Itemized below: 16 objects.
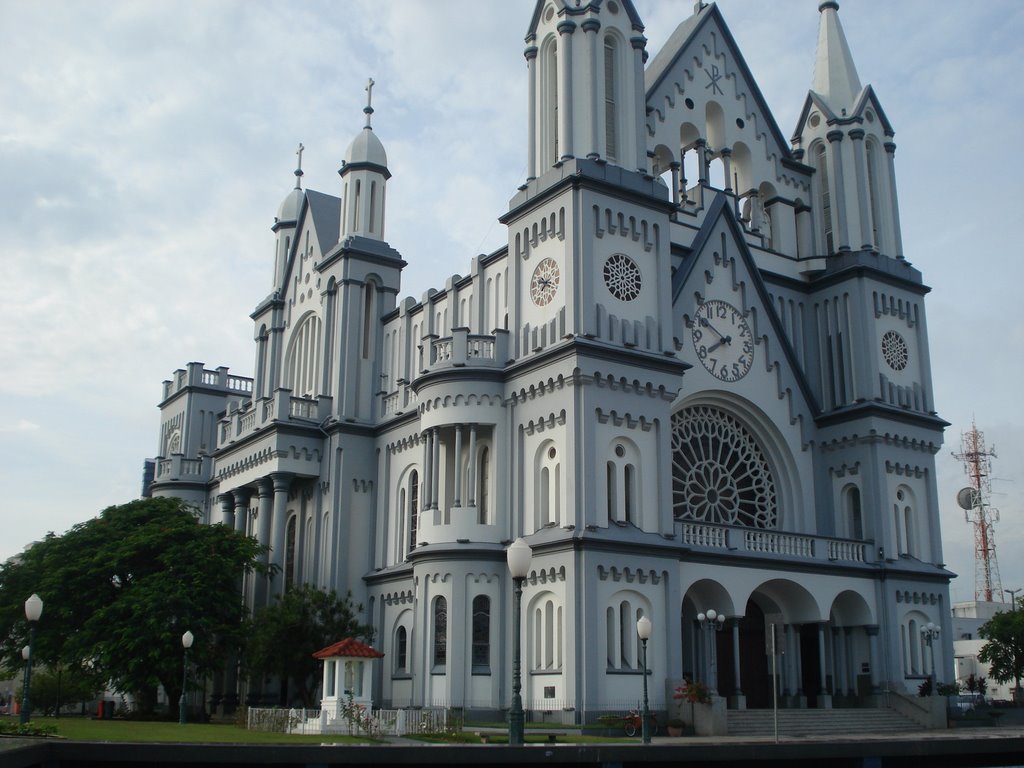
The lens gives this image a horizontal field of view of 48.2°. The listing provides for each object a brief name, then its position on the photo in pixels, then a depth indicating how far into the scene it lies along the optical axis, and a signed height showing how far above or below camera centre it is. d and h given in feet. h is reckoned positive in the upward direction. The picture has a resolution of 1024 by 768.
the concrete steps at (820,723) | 120.47 -5.90
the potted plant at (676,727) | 115.65 -5.89
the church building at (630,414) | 127.54 +31.85
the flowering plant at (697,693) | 116.16 -2.55
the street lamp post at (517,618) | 74.69 +3.03
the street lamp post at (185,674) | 135.74 -1.08
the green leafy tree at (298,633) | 144.15 +4.06
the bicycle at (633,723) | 113.80 -5.42
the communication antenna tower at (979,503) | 324.80 +46.43
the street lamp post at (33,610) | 93.84 +4.40
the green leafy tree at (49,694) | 230.48 -5.92
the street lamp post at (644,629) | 101.08 +3.27
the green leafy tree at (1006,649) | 197.16 +3.34
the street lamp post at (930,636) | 142.10 +4.06
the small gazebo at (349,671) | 120.16 -0.56
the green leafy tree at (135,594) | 144.77 +9.10
